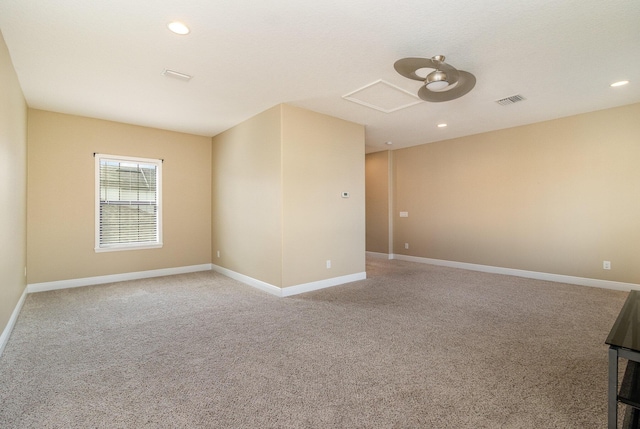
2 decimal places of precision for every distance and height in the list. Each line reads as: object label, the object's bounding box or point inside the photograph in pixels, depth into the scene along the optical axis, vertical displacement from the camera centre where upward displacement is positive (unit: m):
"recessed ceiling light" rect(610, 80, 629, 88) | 3.38 +1.52
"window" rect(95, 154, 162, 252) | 4.90 +0.23
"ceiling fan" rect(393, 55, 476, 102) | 2.51 +1.26
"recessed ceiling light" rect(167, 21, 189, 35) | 2.31 +1.51
